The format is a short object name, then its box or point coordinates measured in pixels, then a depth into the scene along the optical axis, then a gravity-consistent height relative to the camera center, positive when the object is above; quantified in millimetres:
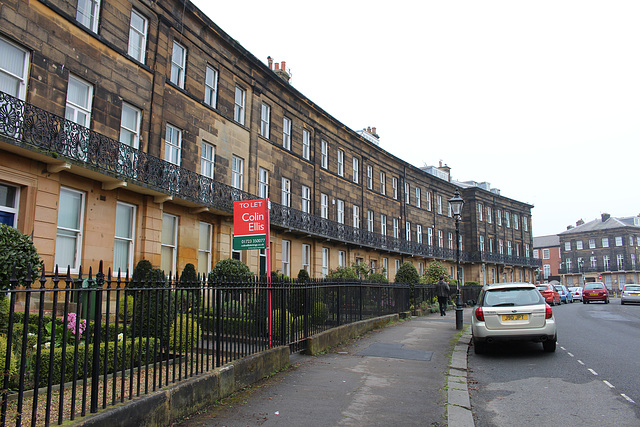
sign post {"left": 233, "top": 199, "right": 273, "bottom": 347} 10320 +1212
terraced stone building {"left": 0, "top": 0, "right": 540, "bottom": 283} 12180 +4994
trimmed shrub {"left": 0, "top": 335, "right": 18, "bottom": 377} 5450 -999
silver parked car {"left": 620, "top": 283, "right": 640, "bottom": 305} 33969 -1189
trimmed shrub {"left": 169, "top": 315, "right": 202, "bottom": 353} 5620 -632
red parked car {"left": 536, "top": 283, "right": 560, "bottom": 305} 28677 -959
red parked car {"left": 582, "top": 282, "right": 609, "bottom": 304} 36312 -1194
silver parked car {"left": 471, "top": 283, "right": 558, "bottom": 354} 9922 -888
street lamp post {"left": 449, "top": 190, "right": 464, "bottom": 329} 15273 +2410
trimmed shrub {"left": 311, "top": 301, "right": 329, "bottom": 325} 10235 -808
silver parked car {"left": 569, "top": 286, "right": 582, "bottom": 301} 46312 -1529
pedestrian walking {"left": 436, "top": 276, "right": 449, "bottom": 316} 20938 -748
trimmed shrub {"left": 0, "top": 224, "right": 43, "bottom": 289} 6863 +364
